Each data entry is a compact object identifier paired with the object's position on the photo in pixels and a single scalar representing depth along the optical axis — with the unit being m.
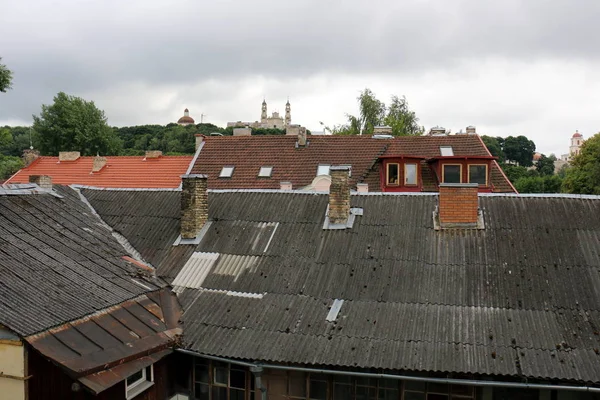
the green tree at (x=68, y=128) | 49.69
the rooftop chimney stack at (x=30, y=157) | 33.06
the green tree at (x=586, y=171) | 45.62
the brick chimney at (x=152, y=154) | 30.30
